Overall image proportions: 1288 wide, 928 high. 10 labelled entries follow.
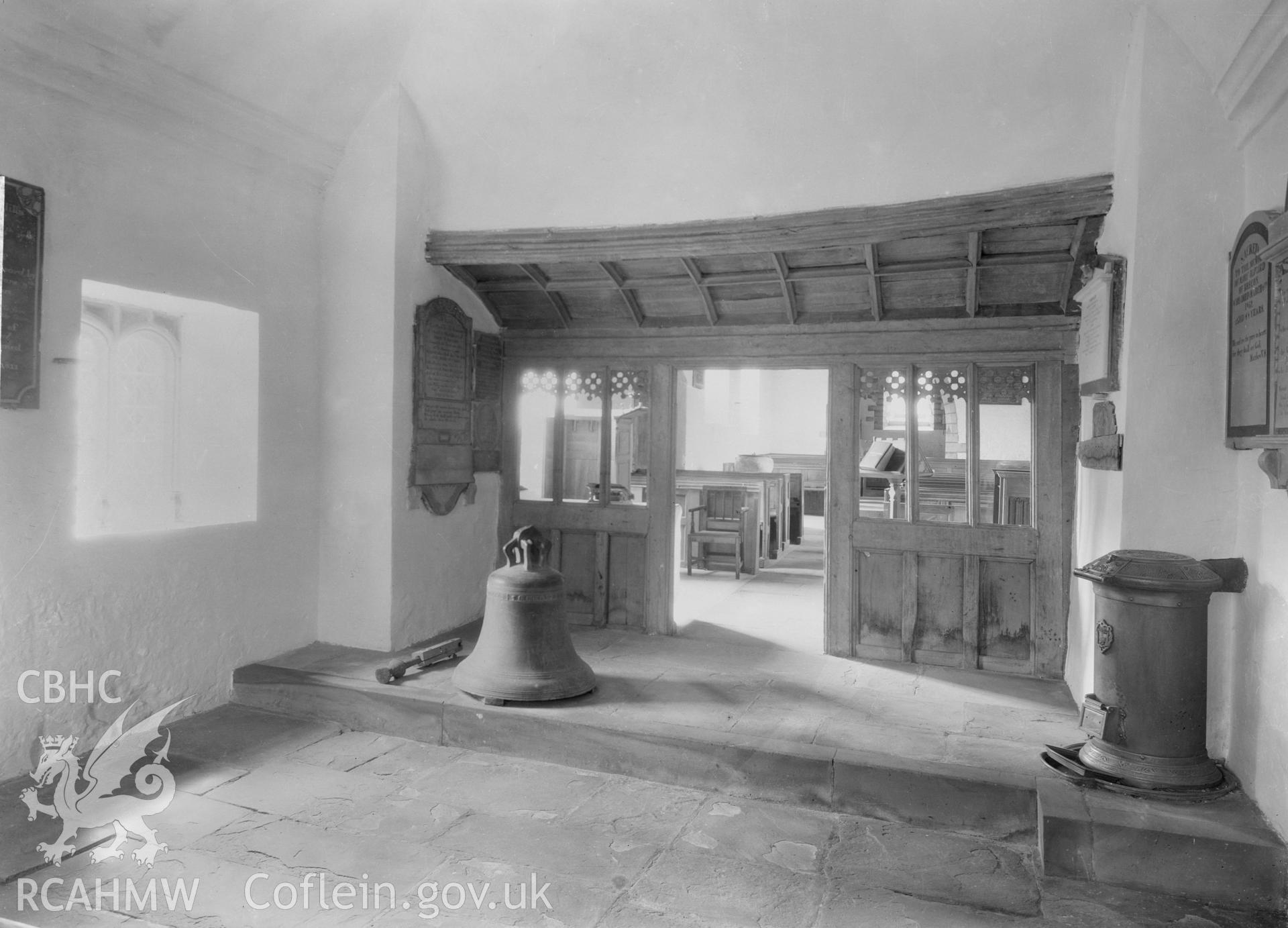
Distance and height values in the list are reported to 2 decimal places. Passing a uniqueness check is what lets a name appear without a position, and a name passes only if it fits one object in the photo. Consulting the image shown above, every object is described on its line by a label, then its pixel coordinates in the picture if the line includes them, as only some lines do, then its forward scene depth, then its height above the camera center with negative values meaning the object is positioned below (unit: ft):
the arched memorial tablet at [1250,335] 10.28 +1.72
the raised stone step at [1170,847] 9.95 -4.66
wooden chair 30.81 -2.39
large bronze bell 14.93 -3.43
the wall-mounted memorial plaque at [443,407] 18.20 +1.08
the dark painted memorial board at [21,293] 12.00 +2.23
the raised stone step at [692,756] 11.82 -4.71
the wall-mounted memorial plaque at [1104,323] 12.97 +2.31
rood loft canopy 14.85 +4.09
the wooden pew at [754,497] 31.48 -1.43
